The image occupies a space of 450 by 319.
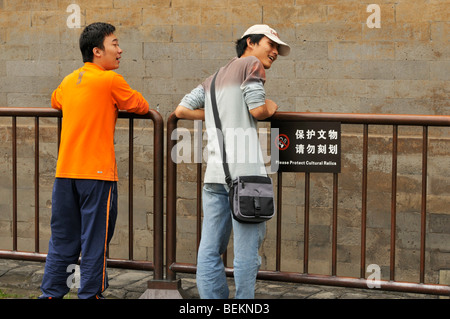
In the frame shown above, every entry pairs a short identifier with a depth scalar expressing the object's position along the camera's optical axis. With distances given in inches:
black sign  199.9
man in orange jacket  189.0
